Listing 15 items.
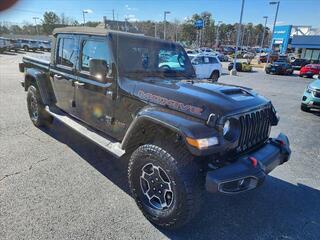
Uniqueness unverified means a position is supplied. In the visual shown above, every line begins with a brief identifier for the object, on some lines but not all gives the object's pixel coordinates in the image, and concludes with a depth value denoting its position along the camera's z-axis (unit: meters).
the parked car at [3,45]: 32.24
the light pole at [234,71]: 21.70
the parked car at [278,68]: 25.15
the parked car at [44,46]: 41.69
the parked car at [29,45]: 39.62
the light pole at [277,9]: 30.86
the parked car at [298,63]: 31.31
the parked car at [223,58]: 43.05
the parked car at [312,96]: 7.66
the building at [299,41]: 40.19
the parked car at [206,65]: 16.22
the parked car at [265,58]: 37.62
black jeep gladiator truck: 2.46
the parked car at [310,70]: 22.64
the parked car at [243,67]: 26.12
